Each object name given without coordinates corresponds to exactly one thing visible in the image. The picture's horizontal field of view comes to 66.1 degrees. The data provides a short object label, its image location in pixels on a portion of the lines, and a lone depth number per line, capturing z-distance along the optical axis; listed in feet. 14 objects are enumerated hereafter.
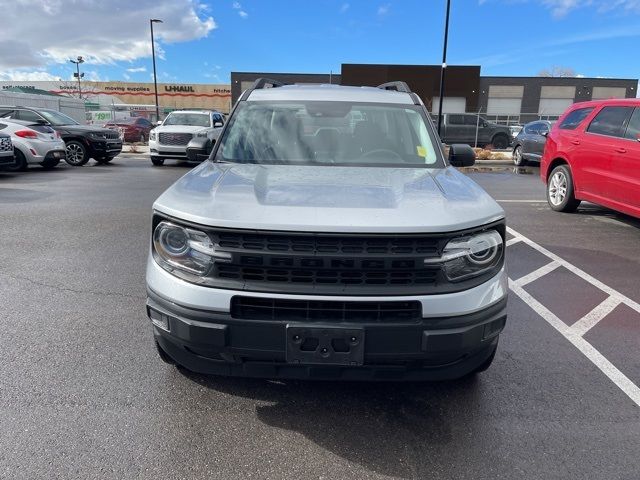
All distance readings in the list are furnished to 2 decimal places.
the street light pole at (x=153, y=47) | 110.93
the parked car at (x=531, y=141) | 52.54
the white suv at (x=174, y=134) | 52.16
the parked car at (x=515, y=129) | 104.32
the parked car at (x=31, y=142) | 43.19
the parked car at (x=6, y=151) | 37.93
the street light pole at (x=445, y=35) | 67.51
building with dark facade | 163.73
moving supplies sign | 198.59
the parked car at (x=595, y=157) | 22.11
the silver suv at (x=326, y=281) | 7.45
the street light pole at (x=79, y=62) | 175.81
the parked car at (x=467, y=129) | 84.89
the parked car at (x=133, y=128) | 91.70
